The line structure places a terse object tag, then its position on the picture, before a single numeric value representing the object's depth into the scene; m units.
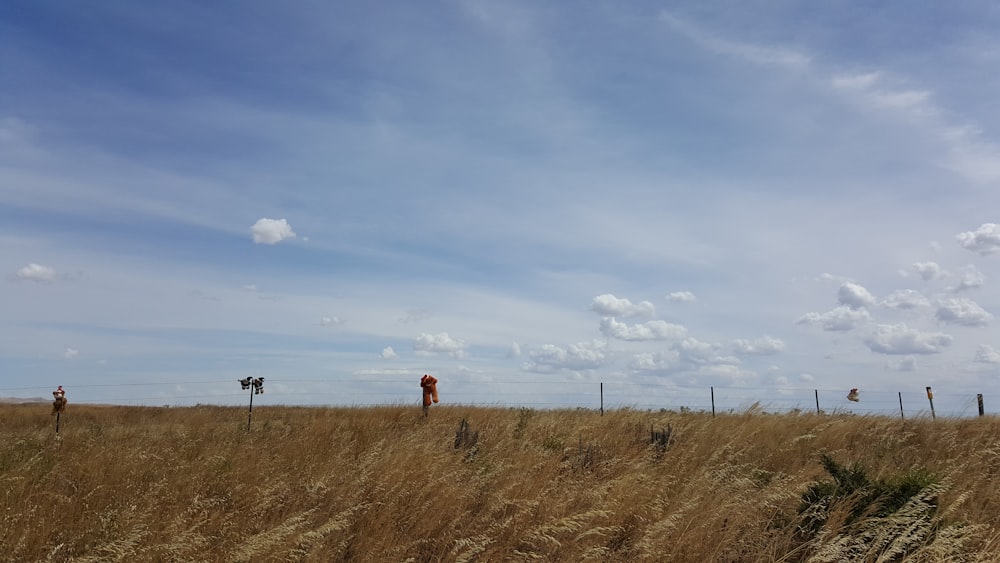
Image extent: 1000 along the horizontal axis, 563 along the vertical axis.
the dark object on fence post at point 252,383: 16.22
